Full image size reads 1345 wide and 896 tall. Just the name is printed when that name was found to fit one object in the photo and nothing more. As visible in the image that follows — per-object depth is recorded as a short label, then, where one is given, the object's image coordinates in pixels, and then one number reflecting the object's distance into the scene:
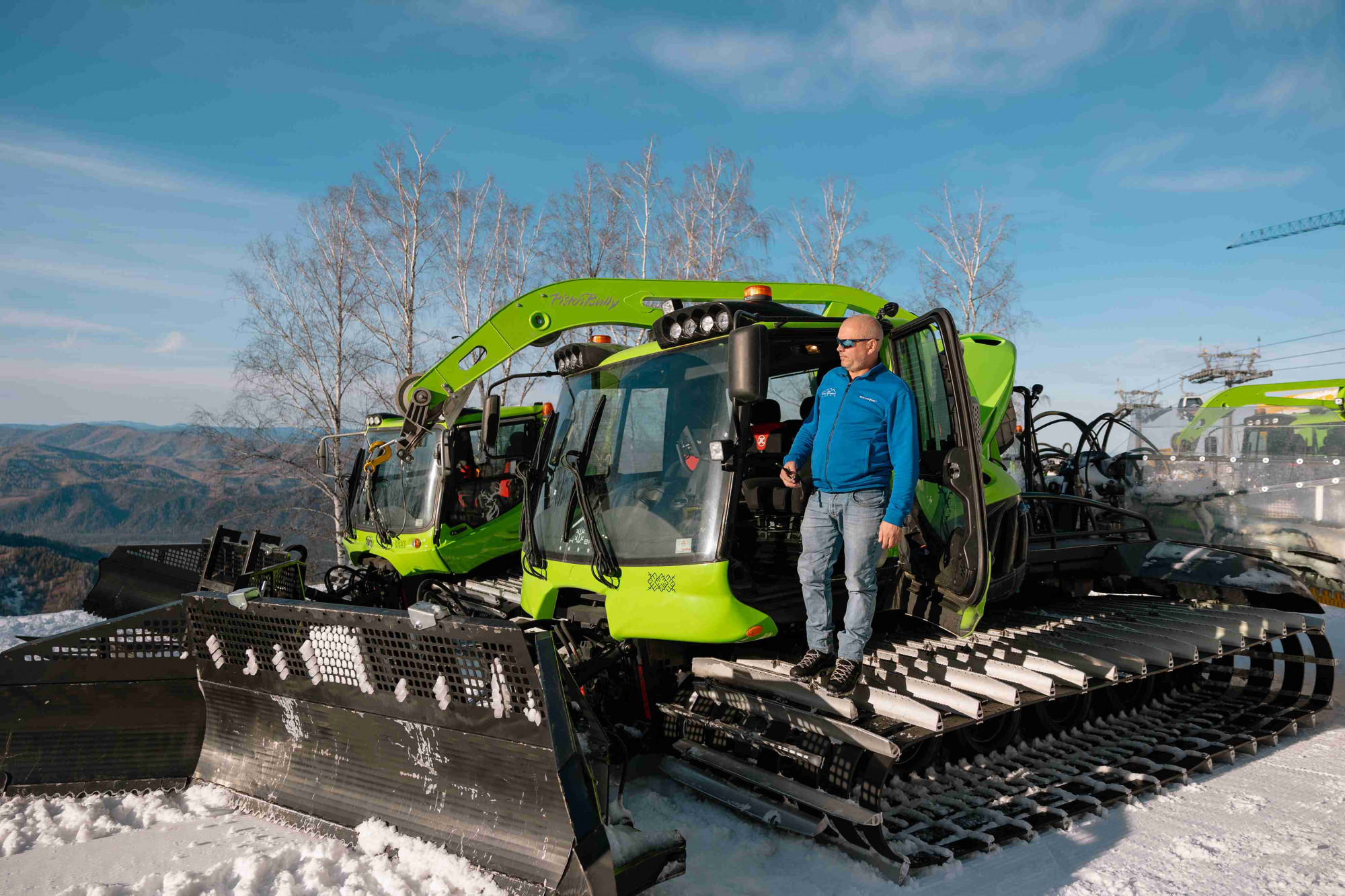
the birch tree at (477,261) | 19.55
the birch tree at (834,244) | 20.41
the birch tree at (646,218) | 20.11
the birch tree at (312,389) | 19.19
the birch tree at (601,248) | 20.64
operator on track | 3.79
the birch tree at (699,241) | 20.14
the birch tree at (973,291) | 20.45
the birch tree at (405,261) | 18.80
